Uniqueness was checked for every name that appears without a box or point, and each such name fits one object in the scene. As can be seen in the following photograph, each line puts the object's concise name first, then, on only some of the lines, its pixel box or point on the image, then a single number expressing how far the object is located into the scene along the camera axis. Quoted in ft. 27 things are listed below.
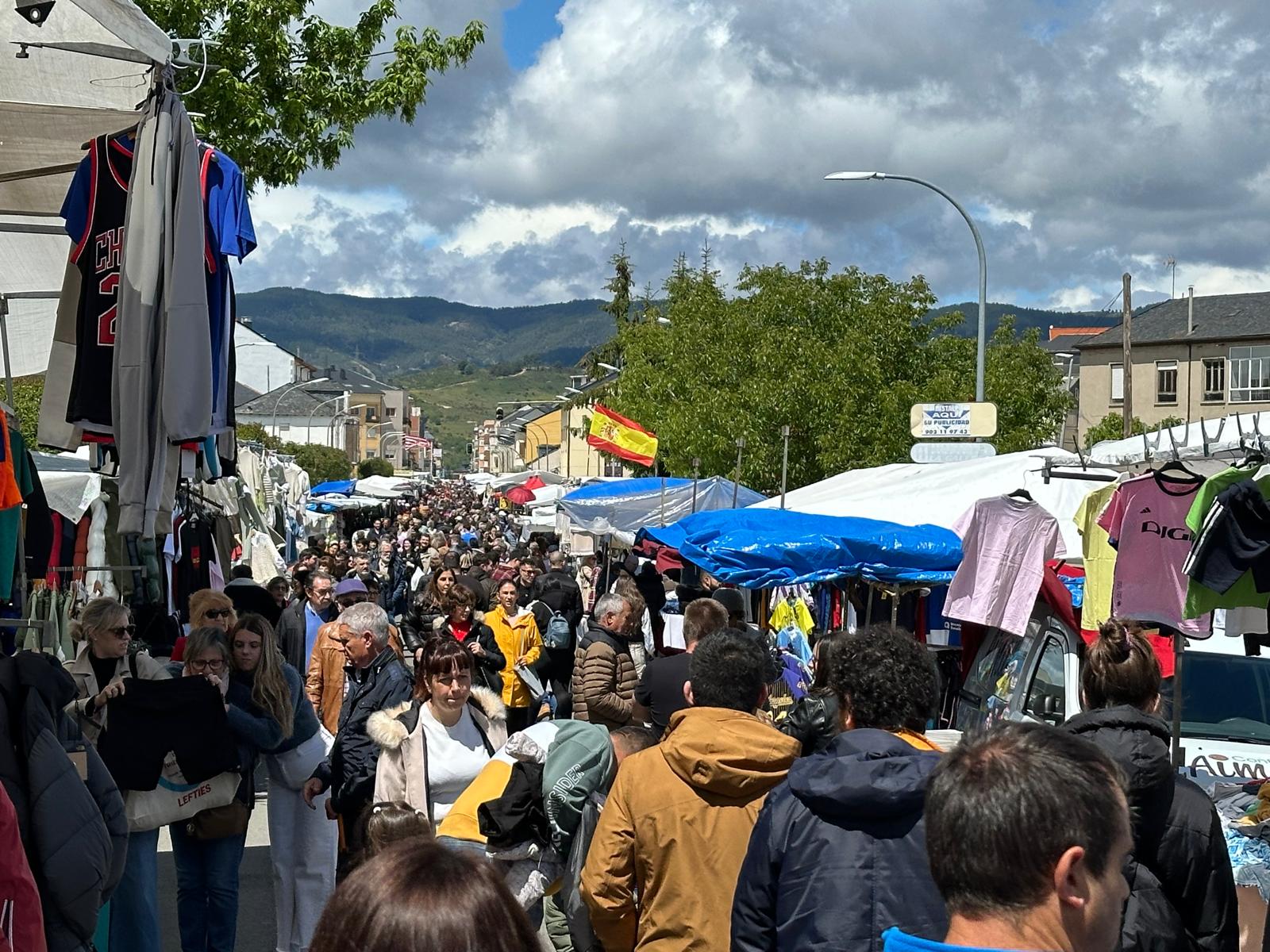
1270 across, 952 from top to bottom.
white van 29.99
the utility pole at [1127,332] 119.44
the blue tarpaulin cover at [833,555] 34.27
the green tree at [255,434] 193.27
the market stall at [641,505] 65.77
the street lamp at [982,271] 61.36
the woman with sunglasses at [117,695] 21.66
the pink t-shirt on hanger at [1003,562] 30.66
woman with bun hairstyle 12.46
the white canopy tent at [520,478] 168.55
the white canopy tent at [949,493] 36.65
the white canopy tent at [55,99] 19.07
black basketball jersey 18.19
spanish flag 70.23
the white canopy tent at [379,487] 165.27
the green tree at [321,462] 250.16
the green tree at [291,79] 40.65
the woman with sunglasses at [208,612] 28.02
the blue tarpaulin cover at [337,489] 162.09
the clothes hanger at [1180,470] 24.75
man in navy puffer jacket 11.91
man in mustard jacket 14.21
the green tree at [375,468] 343.26
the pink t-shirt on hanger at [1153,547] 25.46
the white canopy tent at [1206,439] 23.43
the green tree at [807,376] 86.58
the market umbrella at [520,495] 146.79
